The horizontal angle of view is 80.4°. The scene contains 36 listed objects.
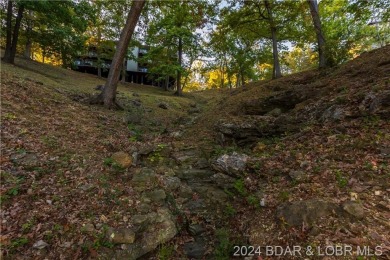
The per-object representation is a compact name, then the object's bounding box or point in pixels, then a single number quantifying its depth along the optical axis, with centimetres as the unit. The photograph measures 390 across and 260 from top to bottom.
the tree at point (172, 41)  2176
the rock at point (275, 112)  857
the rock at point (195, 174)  612
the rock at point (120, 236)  393
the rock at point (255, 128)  726
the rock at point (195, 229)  449
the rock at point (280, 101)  896
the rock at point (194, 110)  1549
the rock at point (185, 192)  544
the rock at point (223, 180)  557
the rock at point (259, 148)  655
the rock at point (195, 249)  404
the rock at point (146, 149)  696
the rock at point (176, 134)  901
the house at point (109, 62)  2797
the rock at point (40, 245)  365
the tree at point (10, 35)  1580
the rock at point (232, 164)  579
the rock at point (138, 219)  432
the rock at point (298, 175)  472
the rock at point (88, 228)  399
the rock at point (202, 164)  657
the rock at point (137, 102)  1408
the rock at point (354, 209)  347
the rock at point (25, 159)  516
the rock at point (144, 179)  539
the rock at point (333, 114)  627
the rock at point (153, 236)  385
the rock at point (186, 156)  688
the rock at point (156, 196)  503
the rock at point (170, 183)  555
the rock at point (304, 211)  368
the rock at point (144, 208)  464
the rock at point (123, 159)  610
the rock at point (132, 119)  1028
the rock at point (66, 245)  375
